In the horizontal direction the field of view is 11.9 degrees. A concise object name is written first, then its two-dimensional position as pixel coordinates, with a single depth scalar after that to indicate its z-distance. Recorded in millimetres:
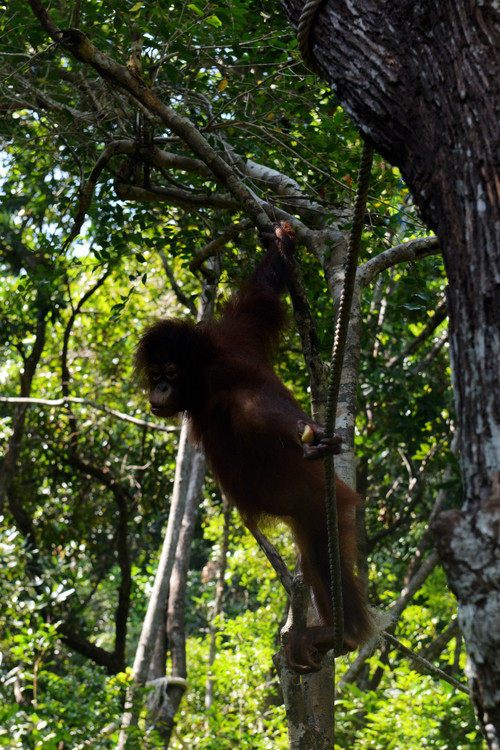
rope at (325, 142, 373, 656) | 4254
